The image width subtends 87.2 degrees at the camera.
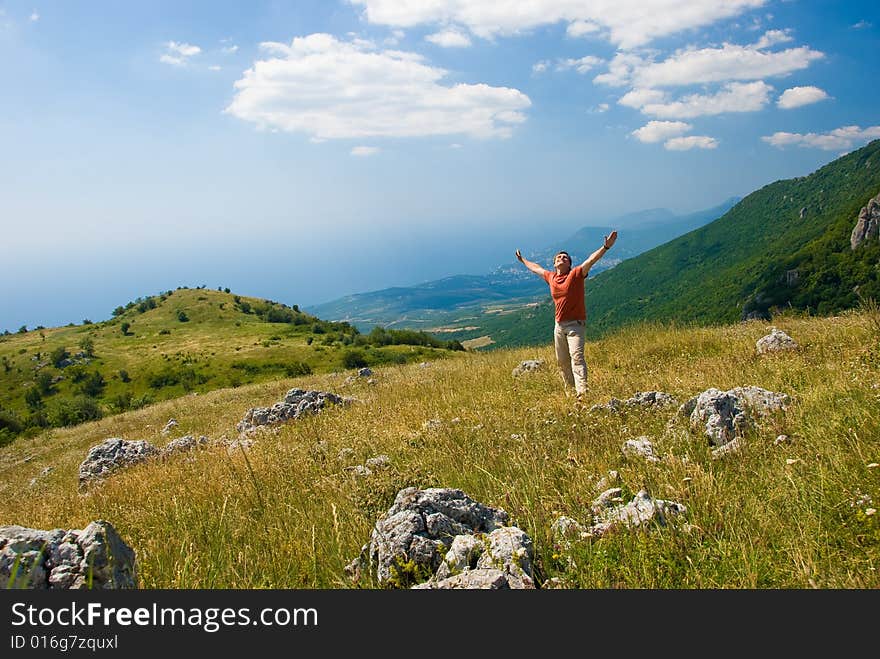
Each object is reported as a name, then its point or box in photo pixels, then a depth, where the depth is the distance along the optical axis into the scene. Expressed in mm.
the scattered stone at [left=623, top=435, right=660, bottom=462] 4750
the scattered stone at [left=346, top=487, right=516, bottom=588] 3043
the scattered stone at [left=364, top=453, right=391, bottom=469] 5657
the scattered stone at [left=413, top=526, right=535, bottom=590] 2689
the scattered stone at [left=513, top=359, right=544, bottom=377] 12430
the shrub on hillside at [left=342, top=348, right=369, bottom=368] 69750
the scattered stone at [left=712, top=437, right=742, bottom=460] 4526
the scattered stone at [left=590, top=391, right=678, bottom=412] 6759
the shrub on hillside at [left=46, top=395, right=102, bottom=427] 48906
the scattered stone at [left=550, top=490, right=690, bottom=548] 3250
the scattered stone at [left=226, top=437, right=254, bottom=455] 8430
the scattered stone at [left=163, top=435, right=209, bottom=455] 10930
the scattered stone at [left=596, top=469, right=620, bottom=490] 4145
